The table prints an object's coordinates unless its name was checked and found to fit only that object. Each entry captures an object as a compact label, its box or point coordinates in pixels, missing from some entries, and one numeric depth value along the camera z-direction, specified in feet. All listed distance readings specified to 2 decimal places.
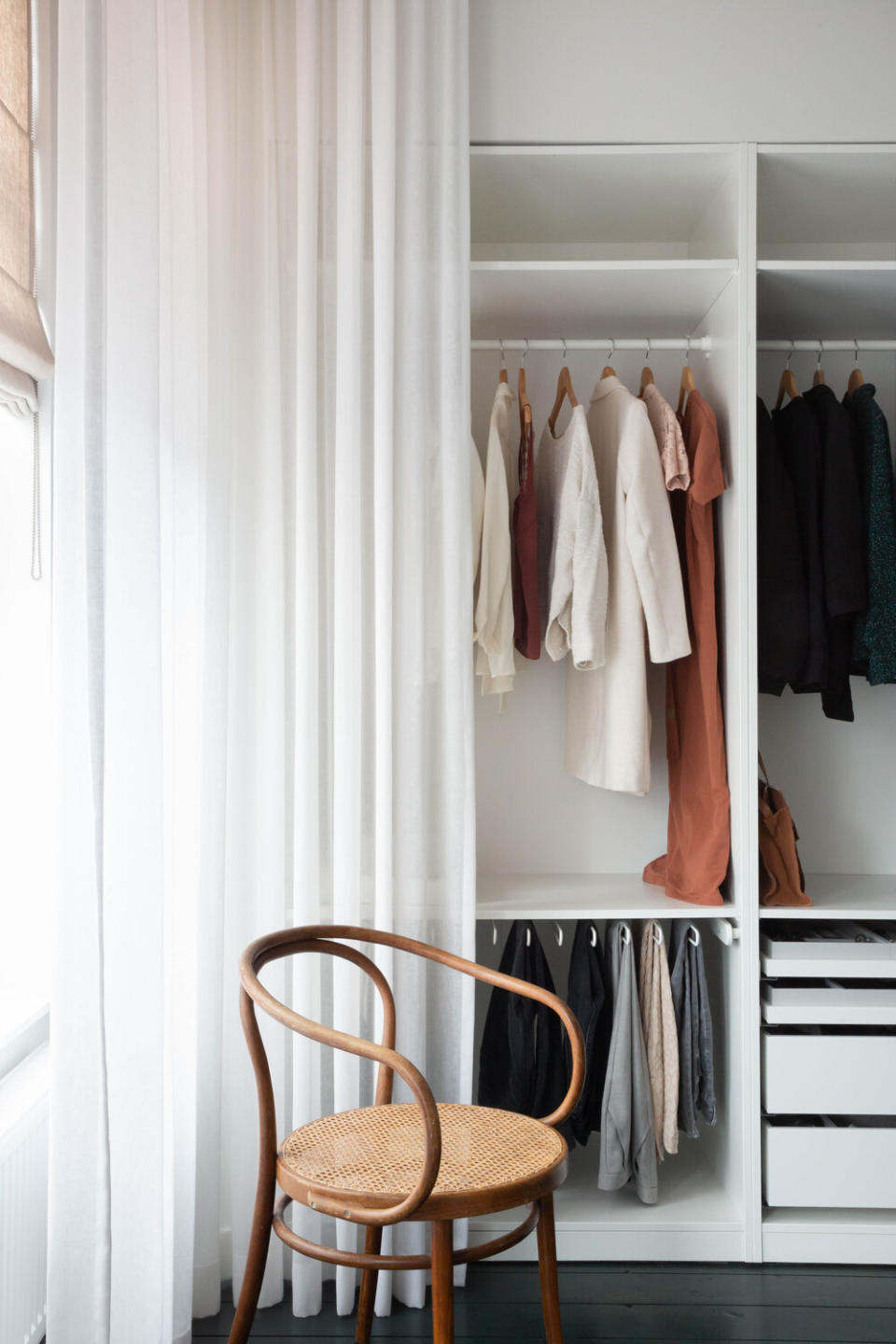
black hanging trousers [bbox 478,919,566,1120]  7.43
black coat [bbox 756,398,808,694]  7.58
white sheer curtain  6.05
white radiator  4.96
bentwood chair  4.56
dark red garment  7.78
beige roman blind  4.97
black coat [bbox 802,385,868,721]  7.53
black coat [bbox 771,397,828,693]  7.60
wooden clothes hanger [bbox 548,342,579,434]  8.23
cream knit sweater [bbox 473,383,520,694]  7.45
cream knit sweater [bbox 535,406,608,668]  7.40
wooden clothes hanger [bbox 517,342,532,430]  8.06
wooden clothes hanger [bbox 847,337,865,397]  8.28
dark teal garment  7.60
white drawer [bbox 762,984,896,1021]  7.13
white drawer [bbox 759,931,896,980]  7.22
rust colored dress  7.45
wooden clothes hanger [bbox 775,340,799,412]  8.36
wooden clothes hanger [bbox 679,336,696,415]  7.99
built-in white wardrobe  7.18
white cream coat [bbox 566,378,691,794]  7.48
